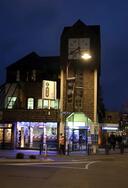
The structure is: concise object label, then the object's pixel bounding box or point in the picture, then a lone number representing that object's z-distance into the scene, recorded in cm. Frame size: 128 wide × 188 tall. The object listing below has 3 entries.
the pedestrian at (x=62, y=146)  2292
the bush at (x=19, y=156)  1966
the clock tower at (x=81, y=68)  2815
